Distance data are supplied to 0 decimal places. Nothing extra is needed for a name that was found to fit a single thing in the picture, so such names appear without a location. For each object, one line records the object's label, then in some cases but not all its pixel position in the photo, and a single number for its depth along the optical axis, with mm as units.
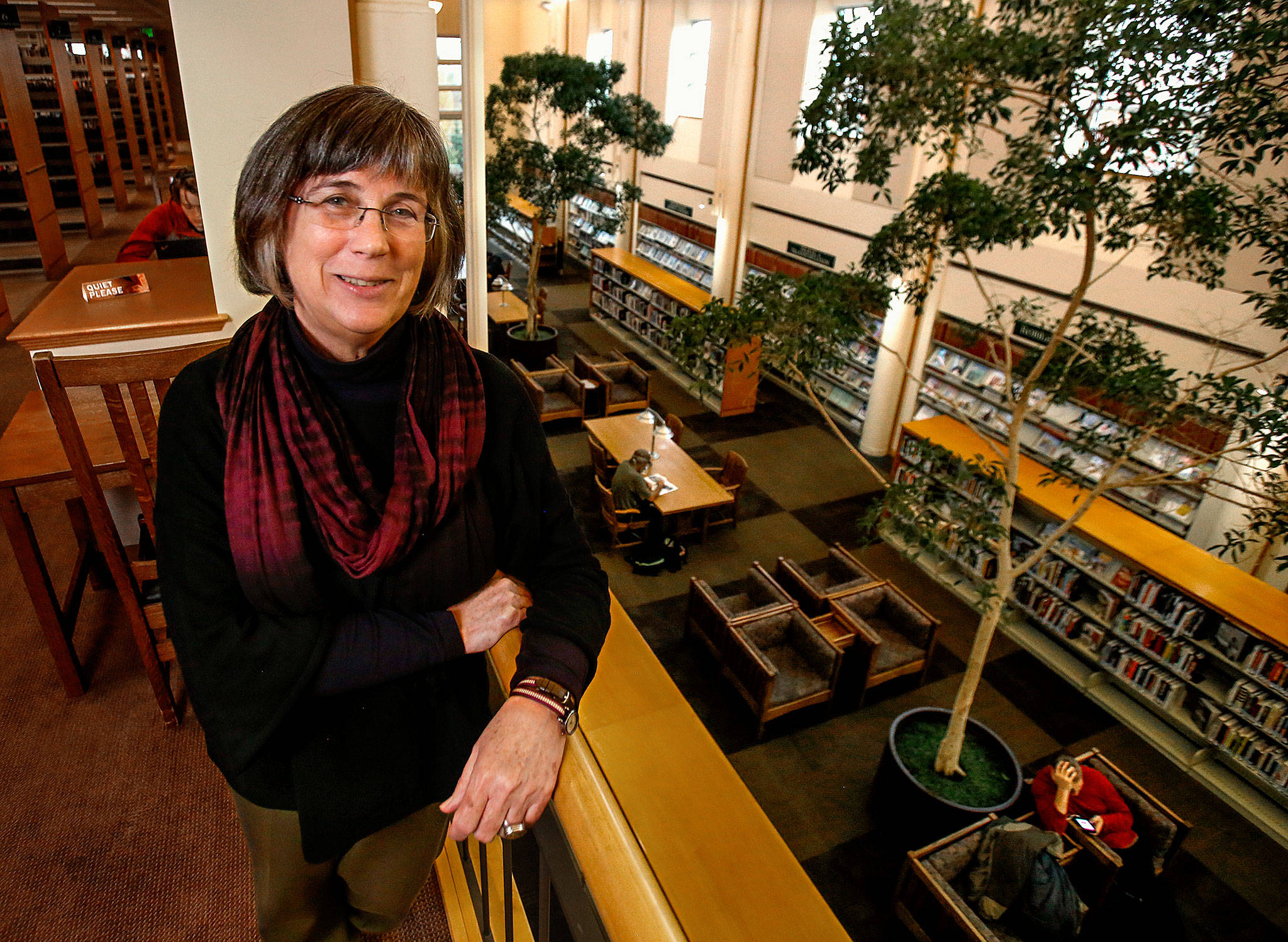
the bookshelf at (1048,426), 6215
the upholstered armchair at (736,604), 5766
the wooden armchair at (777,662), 5297
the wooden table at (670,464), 7184
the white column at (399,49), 3137
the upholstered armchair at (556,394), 9406
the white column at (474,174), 3223
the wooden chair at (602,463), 7908
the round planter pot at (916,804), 4551
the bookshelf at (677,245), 12570
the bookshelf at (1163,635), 5086
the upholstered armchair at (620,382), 9797
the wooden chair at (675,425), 8406
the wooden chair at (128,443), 2186
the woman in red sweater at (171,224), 5164
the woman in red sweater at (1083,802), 4375
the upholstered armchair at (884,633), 5582
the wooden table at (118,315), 2891
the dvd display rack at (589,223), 16062
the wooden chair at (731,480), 7645
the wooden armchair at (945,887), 3838
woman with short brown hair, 1149
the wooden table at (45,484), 2918
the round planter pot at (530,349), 11523
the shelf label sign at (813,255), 9688
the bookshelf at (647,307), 10297
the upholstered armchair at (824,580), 6113
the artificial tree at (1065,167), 3008
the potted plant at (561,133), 10438
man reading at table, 6926
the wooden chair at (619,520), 7145
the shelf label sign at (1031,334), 7316
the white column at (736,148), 10312
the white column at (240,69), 2770
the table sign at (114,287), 3164
